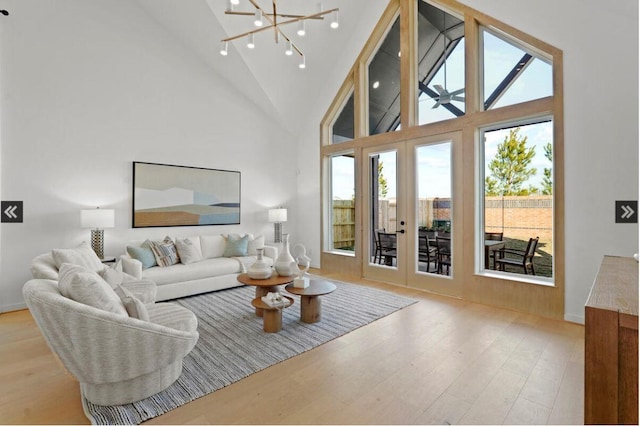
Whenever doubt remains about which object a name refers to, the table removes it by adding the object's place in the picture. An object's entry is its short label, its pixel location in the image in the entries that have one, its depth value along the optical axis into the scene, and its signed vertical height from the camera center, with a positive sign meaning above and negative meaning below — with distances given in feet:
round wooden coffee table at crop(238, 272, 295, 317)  10.76 -2.44
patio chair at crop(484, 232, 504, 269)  13.08 -0.98
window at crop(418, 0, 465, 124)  14.21 +7.26
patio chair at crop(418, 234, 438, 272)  15.07 -1.88
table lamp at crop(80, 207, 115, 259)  12.80 -0.39
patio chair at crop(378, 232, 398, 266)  16.44 -1.78
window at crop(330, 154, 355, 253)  18.80 +0.68
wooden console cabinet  3.31 -1.65
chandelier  9.76 +6.58
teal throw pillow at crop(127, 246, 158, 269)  13.34 -1.87
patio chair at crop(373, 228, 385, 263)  17.25 -1.95
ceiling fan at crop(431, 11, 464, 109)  14.34 +5.84
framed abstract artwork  15.46 +0.95
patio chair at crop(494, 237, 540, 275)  12.30 -1.76
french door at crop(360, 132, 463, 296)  14.19 +0.05
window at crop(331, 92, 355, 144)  18.71 +5.52
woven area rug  6.36 -3.86
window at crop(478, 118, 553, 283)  11.91 +0.77
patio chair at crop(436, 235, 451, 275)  14.43 -1.83
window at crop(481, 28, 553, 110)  11.91 +5.77
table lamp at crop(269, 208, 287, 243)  19.21 -0.09
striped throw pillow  13.89 -1.81
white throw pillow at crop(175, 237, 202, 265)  14.57 -1.82
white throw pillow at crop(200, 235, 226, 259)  16.16 -1.71
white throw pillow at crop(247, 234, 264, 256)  16.93 -1.75
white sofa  12.78 -2.49
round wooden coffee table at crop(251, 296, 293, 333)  9.91 -3.40
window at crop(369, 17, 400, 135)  16.44 +7.19
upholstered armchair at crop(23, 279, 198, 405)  5.60 -2.57
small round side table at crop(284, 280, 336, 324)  10.62 -3.13
